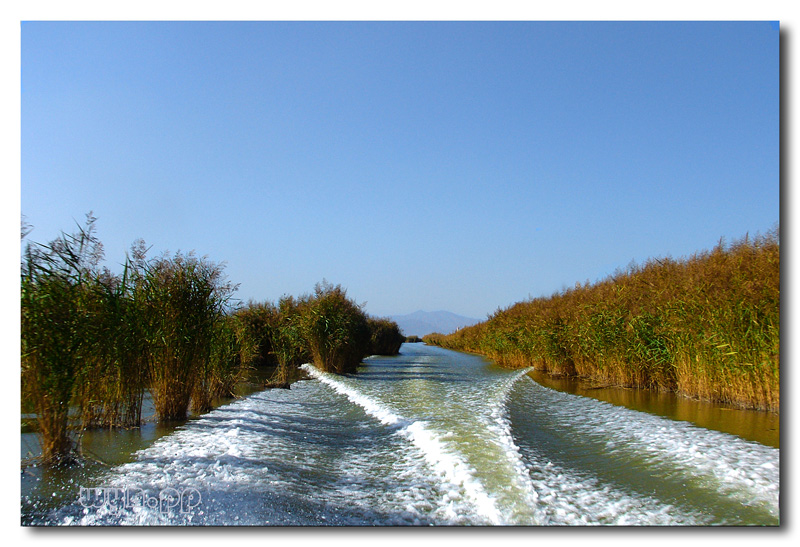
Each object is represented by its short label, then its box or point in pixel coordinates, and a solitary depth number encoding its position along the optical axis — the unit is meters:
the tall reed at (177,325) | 6.47
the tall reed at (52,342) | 4.27
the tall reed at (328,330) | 14.99
